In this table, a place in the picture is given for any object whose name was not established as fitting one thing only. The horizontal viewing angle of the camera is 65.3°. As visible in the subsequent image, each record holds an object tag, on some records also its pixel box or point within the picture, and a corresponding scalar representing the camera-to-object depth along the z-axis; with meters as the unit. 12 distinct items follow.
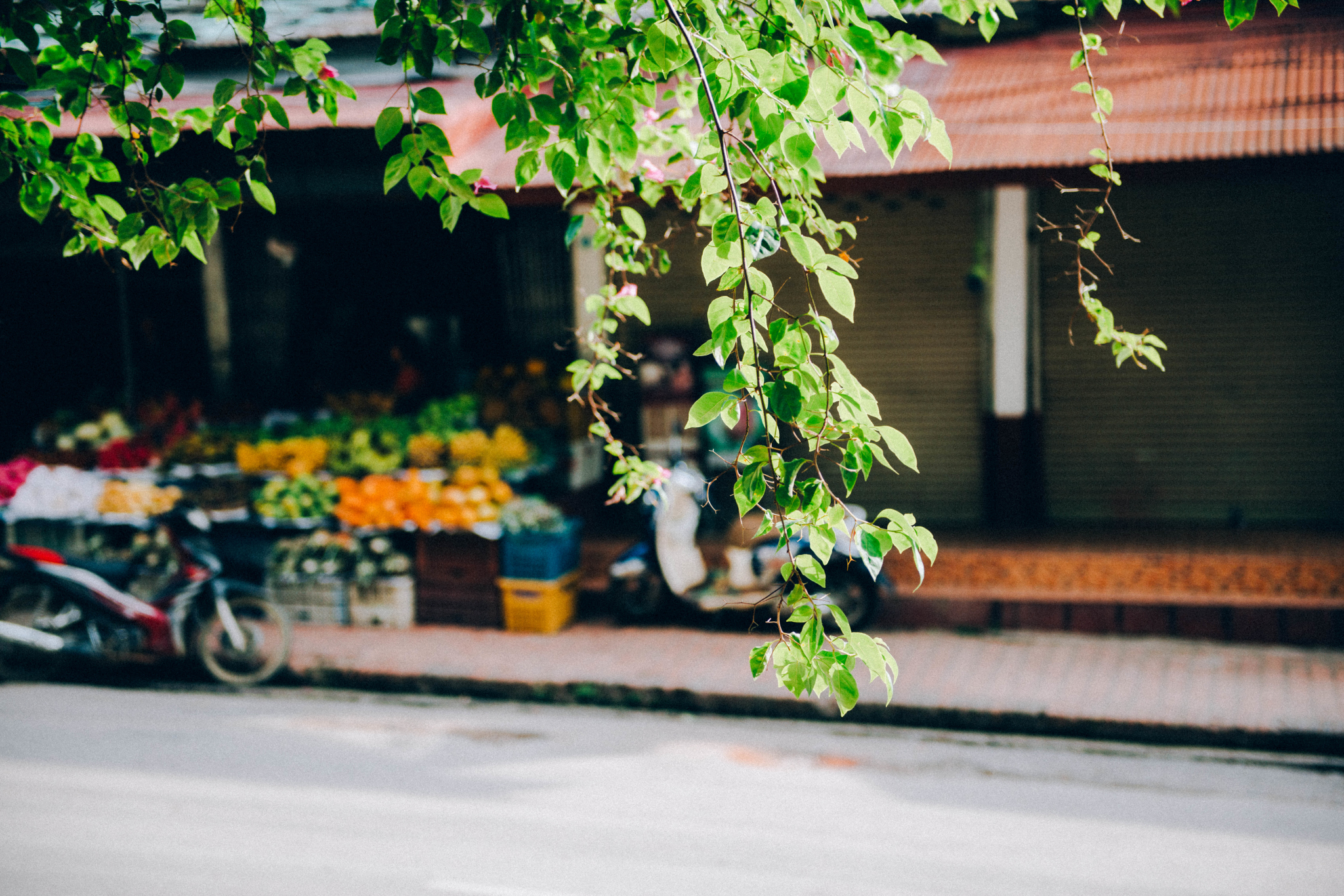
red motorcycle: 6.97
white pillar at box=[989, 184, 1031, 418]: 8.44
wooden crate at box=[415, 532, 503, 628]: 7.99
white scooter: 7.44
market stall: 7.89
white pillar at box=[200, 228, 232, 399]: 10.70
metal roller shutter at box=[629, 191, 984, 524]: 9.16
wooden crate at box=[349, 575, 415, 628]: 8.07
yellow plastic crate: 7.80
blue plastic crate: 7.76
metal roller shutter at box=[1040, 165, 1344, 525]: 8.56
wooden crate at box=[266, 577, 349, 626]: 8.12
